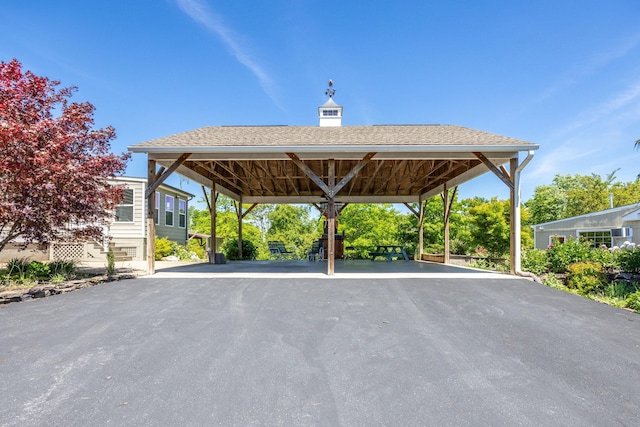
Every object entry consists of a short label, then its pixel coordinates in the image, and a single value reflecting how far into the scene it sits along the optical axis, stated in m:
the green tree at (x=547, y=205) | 32.69
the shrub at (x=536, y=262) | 9.26
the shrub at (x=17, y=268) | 6.73
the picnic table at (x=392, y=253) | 14.16
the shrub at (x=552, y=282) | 7.11
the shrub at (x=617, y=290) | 6.96
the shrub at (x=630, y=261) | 8.09
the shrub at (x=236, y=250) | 14.55
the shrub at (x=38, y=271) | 6.89
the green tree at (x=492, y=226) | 16.58
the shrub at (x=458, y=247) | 21.12
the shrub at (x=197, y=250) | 16.56
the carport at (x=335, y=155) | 7.79
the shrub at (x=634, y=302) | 5.14
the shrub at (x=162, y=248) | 13.84
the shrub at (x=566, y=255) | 9.05
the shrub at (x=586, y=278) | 7.72
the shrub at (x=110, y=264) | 7.90
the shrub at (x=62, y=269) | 7.09
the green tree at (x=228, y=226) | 30.61
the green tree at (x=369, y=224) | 23.36
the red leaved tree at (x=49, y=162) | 5.97
